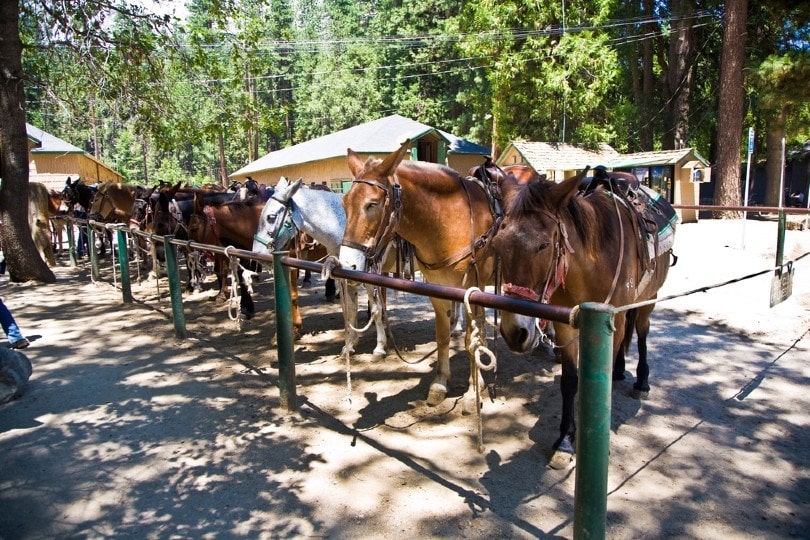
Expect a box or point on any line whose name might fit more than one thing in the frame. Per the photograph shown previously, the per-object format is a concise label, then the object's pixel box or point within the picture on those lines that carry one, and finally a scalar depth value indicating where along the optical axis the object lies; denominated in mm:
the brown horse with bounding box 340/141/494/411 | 3613
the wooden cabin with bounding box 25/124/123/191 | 28719
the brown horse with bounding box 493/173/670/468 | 2604
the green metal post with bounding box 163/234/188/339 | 5811
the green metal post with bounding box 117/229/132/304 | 7906
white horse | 5707
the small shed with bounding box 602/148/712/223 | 17609
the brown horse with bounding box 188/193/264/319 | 6988
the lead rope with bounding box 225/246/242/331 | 5625
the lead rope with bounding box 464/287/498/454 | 2691
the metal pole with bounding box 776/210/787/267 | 6400
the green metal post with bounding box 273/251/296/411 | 3840
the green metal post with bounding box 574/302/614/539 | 1693
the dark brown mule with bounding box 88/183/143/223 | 11906
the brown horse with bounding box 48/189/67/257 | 14859
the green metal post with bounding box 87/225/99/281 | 9912
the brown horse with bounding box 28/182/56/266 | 11312
